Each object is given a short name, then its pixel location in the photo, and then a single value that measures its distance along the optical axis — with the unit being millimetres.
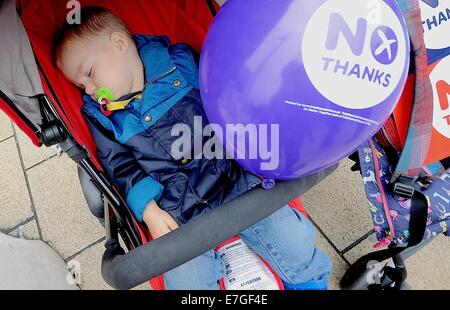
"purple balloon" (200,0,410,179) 657
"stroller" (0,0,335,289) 713
